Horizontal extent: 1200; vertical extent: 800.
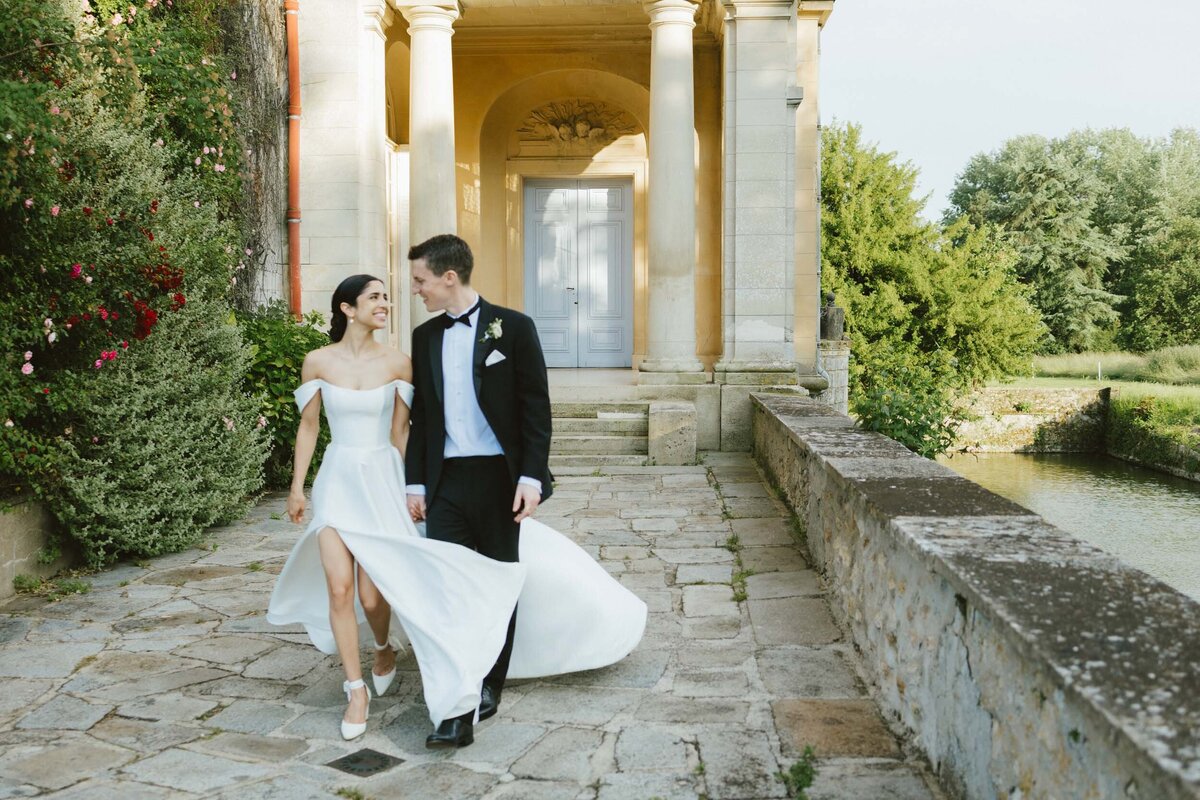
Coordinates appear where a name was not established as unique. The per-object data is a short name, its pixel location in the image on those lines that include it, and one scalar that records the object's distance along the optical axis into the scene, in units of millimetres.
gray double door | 15750
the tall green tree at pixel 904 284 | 38000
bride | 3764
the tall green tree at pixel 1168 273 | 44531
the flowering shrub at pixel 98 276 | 5559
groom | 3844
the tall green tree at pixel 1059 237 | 46406
